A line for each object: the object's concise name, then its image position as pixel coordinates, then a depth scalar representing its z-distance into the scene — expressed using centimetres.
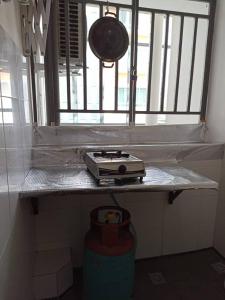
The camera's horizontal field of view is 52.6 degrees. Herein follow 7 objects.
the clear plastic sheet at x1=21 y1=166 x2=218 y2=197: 118
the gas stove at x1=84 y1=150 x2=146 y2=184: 125
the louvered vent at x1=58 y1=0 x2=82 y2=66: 163
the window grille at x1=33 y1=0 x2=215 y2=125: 168
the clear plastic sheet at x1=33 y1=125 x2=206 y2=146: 172
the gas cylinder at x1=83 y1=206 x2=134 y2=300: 131
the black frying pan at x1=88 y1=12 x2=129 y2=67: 148
